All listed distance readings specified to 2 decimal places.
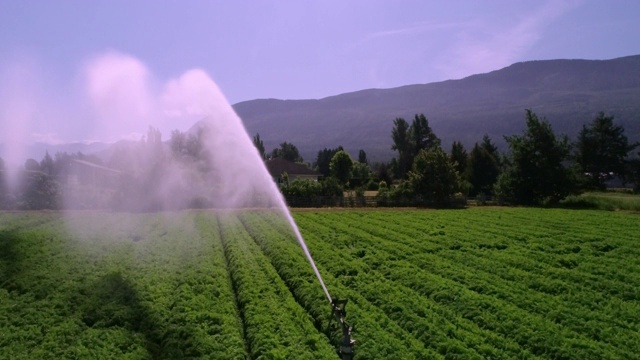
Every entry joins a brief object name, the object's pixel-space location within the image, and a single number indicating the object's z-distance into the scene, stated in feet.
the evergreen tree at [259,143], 306.76
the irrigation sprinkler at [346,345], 23.03
